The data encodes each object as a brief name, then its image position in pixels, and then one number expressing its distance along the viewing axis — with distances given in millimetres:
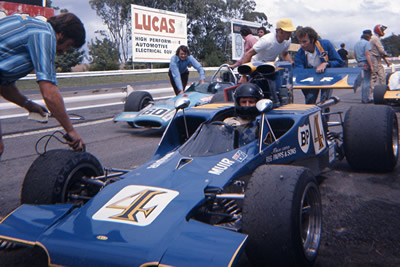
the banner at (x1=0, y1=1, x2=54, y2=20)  19859
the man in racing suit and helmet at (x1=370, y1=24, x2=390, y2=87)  10547
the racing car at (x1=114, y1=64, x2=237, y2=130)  6844
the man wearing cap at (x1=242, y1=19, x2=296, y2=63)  5602
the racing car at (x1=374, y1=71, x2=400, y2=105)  9145
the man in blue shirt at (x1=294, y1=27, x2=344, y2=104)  5914
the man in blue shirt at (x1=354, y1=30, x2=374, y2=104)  10611
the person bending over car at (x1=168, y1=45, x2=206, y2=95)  8983
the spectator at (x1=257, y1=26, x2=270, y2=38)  10661
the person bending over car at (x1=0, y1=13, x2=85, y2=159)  2582
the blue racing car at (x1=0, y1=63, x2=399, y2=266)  2230
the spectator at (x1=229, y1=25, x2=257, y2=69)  8757
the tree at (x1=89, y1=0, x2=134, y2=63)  55969
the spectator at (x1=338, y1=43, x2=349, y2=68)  14602
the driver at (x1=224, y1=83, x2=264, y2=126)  3796
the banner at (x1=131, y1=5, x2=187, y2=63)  20406
